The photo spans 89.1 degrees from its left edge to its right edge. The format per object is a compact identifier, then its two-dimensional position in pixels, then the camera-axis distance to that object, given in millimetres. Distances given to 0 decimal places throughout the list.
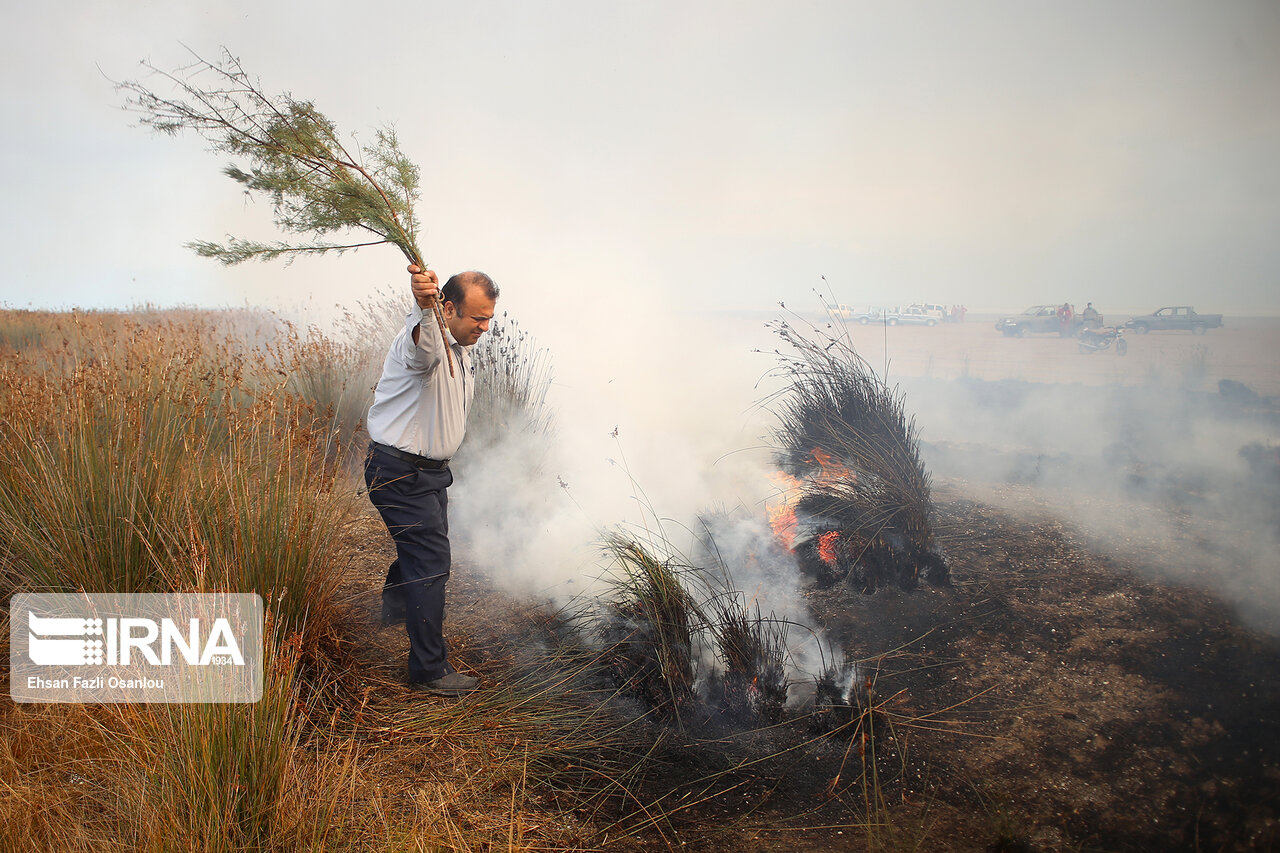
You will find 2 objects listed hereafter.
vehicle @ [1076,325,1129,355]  17073
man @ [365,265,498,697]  2971
